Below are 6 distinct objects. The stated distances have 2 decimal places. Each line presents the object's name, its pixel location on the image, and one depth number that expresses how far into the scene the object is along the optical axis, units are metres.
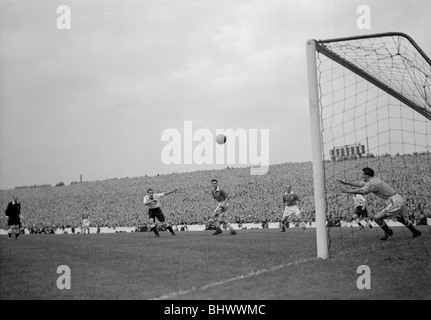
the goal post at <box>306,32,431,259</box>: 9.06
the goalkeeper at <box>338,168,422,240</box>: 10.85
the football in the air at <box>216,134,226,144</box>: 21.64
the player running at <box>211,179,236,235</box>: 16.91
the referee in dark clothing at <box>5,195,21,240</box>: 19.78
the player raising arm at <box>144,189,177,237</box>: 16.83
